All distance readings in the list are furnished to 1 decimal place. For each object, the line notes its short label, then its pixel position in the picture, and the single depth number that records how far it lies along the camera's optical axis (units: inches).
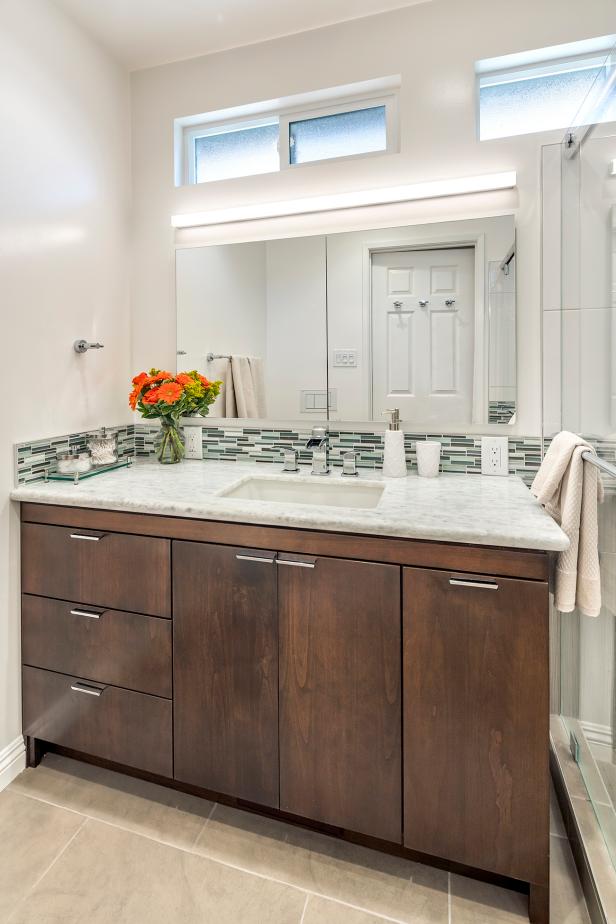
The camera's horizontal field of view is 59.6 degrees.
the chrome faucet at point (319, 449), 76.5
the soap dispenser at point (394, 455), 74.0
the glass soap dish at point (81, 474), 70.9
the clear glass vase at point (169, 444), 83.9
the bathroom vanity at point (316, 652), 49.6
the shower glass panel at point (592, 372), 49.6
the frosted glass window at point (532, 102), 69.9
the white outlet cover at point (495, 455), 73.1
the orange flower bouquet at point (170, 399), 79.2
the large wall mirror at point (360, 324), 72.7
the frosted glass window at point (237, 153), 84.8
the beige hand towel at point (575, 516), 50.6
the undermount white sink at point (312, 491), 71.9
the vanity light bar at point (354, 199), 71.3
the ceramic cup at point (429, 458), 73.4
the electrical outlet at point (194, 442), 88.4
